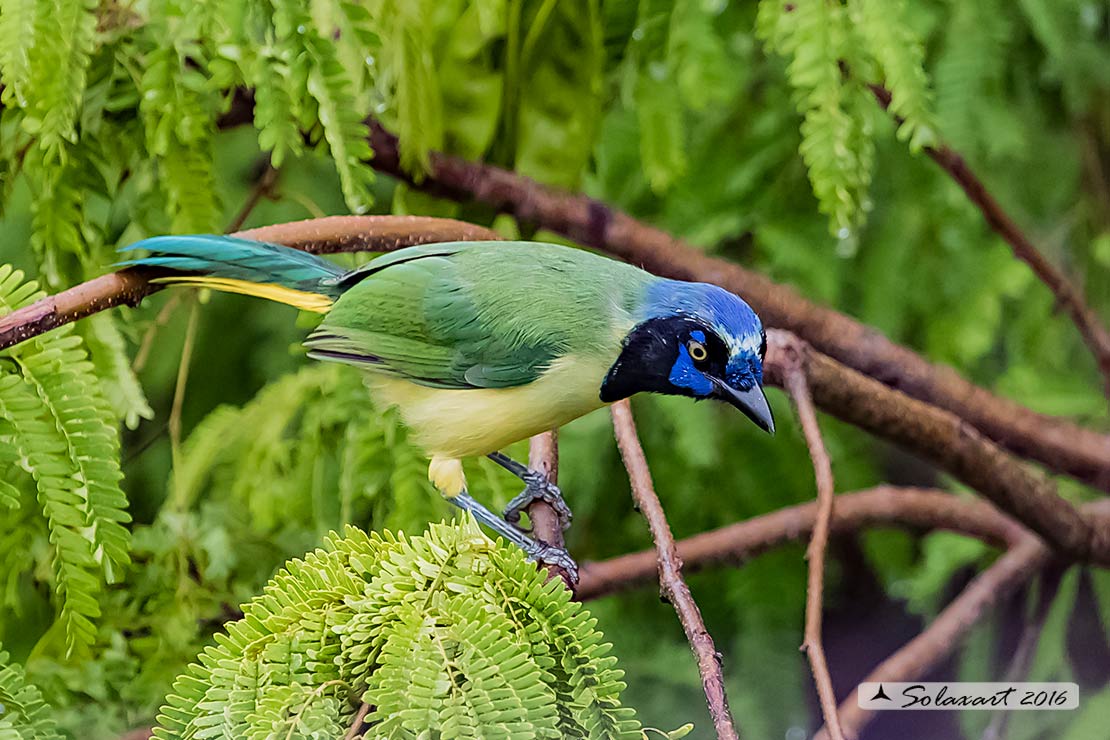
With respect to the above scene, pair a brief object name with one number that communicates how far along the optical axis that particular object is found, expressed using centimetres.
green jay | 708
